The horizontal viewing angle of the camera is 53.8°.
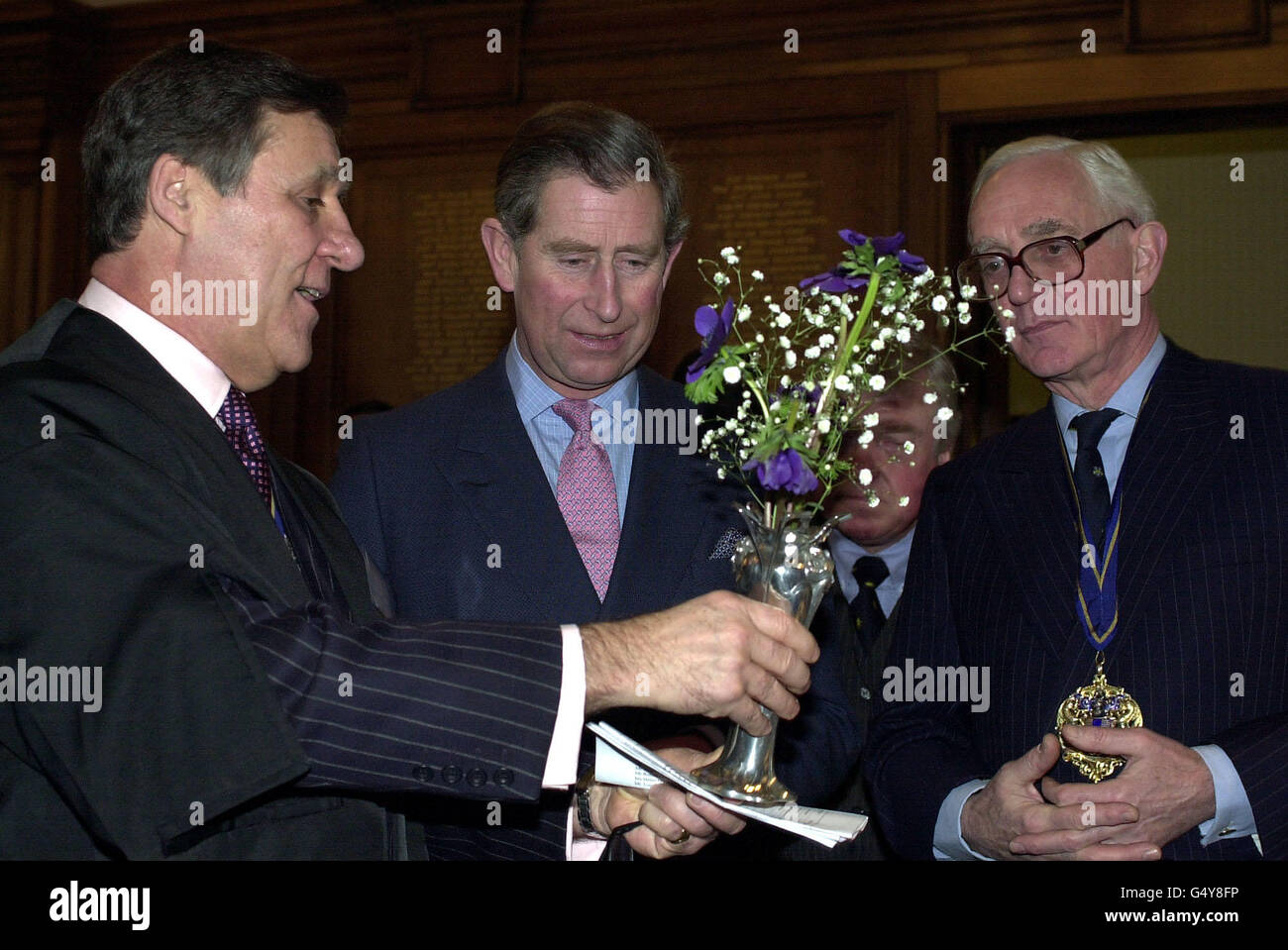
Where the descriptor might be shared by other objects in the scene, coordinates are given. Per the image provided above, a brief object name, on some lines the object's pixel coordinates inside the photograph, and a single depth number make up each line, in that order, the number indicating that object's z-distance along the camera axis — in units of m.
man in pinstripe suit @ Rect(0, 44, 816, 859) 1.62
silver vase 1.87
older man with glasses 2.18
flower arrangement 1.82
